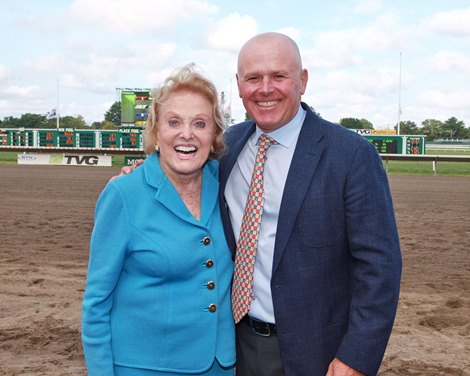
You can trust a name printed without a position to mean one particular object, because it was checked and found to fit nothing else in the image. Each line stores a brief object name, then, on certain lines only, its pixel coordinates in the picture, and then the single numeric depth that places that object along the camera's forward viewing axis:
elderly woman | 2.42
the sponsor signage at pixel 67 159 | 30.84
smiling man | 2.39
